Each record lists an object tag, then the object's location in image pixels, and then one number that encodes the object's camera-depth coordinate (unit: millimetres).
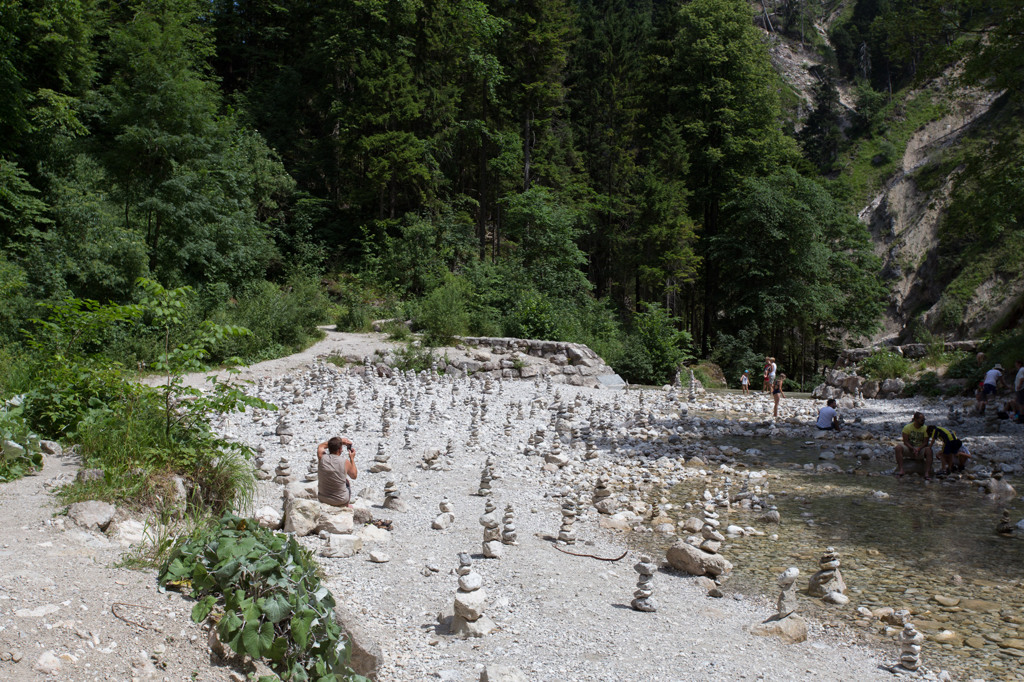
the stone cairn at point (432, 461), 8586
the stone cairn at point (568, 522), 6230
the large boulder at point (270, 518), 5418
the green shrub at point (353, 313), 20406
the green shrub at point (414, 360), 16703
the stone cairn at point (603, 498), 7375
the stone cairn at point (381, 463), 8203
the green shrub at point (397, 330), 18719
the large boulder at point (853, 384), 19922
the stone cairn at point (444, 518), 6273
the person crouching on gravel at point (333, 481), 6242
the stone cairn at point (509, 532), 6004
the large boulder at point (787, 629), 4547
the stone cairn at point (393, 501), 6730
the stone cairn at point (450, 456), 8781
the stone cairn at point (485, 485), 7551
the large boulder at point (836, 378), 20862
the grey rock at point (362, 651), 3668
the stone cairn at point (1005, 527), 6850
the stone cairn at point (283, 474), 7125
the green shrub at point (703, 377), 21484
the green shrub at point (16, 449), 4852
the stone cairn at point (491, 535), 5648
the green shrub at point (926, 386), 17672
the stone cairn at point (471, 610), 4332
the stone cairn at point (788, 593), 4891
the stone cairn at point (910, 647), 4215
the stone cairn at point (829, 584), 5242
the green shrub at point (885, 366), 19844
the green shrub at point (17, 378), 6359
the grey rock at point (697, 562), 5648
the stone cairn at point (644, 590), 4898
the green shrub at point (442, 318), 18422
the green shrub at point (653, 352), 20531
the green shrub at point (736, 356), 25016
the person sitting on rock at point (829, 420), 12992
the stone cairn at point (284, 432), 9211
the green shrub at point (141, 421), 4871
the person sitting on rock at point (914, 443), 9633
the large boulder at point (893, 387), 18625
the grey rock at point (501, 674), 3590
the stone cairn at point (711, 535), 6160
